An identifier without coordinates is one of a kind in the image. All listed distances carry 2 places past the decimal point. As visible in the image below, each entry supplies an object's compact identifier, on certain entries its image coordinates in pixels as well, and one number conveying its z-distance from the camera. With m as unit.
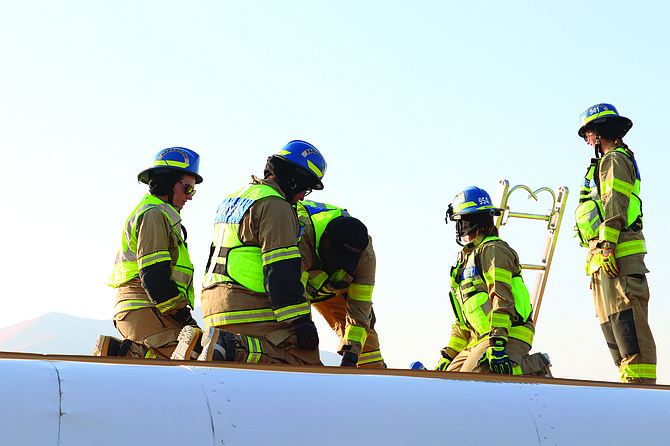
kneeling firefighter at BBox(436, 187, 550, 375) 11.23
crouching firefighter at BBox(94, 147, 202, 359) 11.31
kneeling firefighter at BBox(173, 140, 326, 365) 8.67
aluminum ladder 16.17
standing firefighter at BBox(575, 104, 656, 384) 12.78
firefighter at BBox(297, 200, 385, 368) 10.13
